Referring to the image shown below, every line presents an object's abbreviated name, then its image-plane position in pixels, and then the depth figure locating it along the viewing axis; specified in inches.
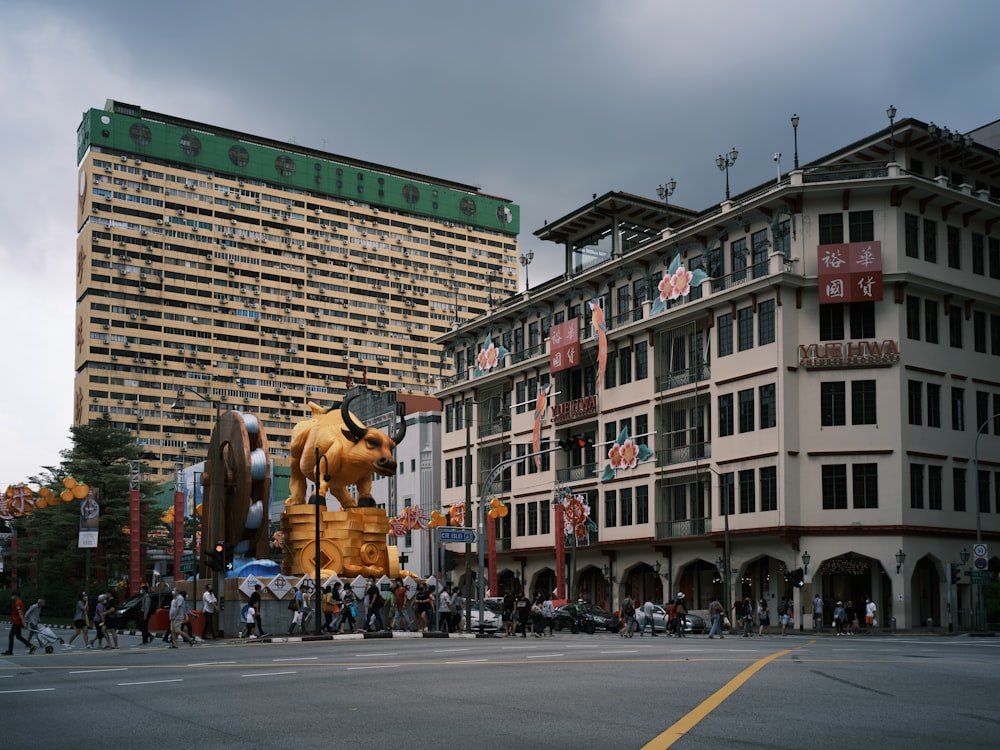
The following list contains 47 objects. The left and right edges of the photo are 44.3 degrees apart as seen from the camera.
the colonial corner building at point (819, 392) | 1991.9
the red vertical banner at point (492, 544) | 2381.9
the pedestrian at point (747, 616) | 1685.5
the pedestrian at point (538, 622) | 1621.6
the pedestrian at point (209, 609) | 1509.6
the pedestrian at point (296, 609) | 1502.2
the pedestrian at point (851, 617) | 1866.4
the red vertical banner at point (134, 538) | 2148.1
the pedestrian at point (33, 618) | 1279.4
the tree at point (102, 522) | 2714.1
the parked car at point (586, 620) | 1953.7
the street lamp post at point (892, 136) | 2017.7
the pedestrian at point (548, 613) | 1669.5
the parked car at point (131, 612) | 1840.6
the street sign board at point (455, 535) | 1534.7
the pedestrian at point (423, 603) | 1512.1
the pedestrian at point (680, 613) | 1771.4
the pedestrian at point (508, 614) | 1583.4
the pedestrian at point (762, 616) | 1736.2
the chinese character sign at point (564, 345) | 2576.3
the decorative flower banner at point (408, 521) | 2600.9
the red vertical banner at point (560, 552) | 2327.8
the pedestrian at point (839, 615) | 1849.2
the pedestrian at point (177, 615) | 1333.7
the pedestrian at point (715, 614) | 1601.9
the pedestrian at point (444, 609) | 1592.0
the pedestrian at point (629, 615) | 1654.8
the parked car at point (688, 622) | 1941.4
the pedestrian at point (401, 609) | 1577.3
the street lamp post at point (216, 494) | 1690.5
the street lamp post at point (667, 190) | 2449.3
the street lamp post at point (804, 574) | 1978.3
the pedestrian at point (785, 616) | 1849.4
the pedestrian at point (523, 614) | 1579.7
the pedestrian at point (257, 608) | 1486.2
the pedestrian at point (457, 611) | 1633.9
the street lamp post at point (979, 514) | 1870.1
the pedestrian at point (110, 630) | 1330.7
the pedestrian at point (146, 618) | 1438.5
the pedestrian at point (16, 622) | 1209.4
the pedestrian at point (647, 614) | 1830.7
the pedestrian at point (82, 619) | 1349.7
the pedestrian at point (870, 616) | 1891.9
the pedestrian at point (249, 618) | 1460.4
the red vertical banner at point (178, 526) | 2343.5
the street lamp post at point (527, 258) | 2979.8
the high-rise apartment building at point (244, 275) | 4906.5
